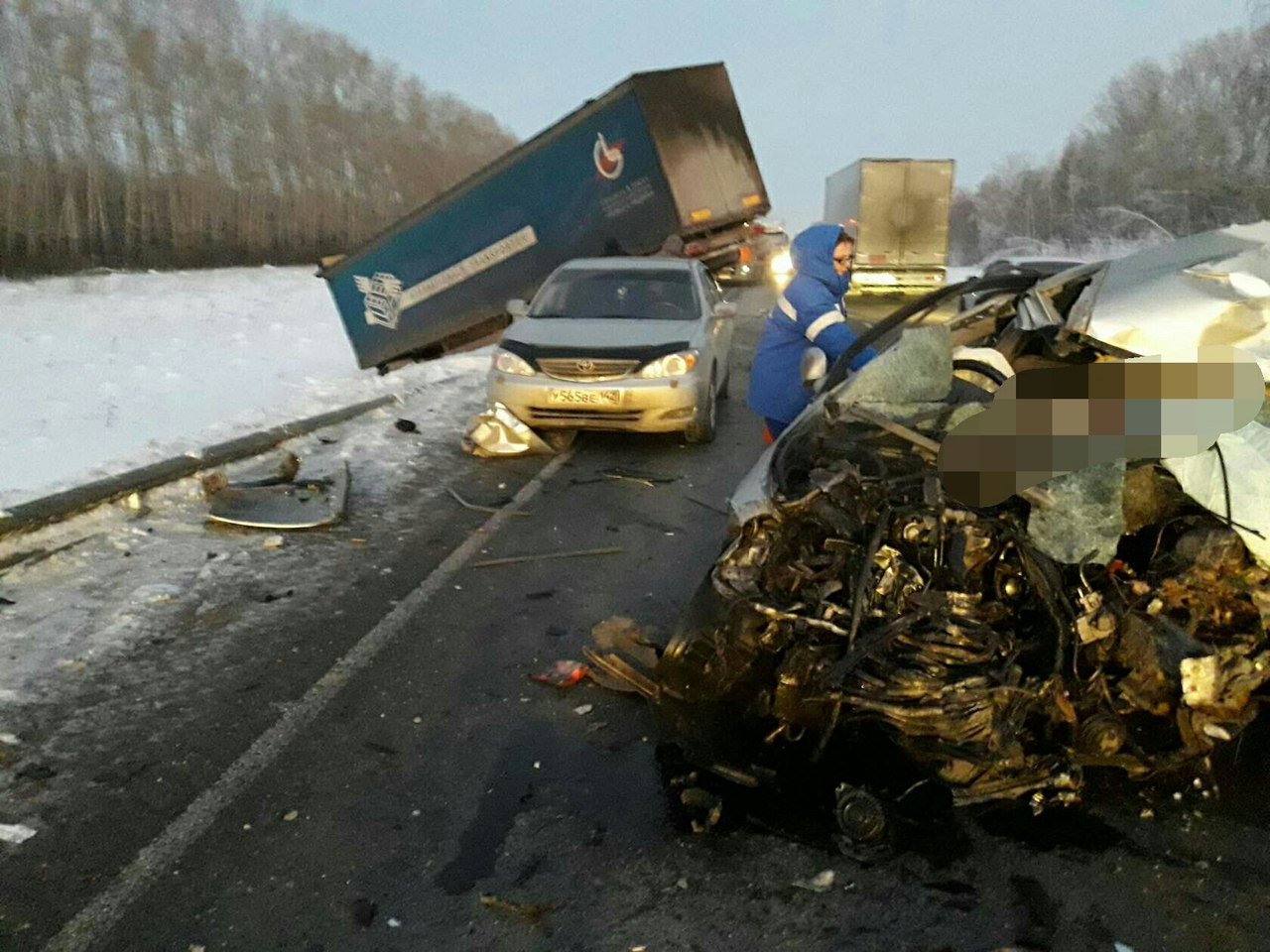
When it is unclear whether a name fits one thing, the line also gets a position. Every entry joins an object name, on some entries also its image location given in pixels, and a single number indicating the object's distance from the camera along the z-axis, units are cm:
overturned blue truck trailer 1154
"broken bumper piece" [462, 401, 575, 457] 788
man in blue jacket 511
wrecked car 274
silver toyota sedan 769
